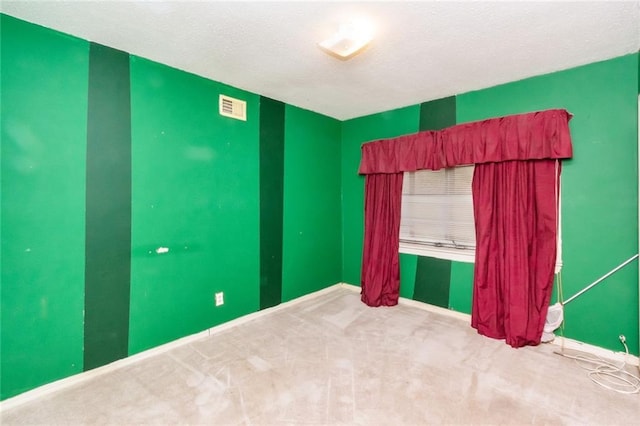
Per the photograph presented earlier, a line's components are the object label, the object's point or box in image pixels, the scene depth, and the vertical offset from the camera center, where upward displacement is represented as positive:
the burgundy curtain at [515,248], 2.38 -0.31
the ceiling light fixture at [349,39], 1.74 +1.08
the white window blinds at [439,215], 2.92 -0.03
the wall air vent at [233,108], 2.68 +0.99
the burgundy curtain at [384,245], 3.32 -0.40
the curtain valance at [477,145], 2.31 +0.66
